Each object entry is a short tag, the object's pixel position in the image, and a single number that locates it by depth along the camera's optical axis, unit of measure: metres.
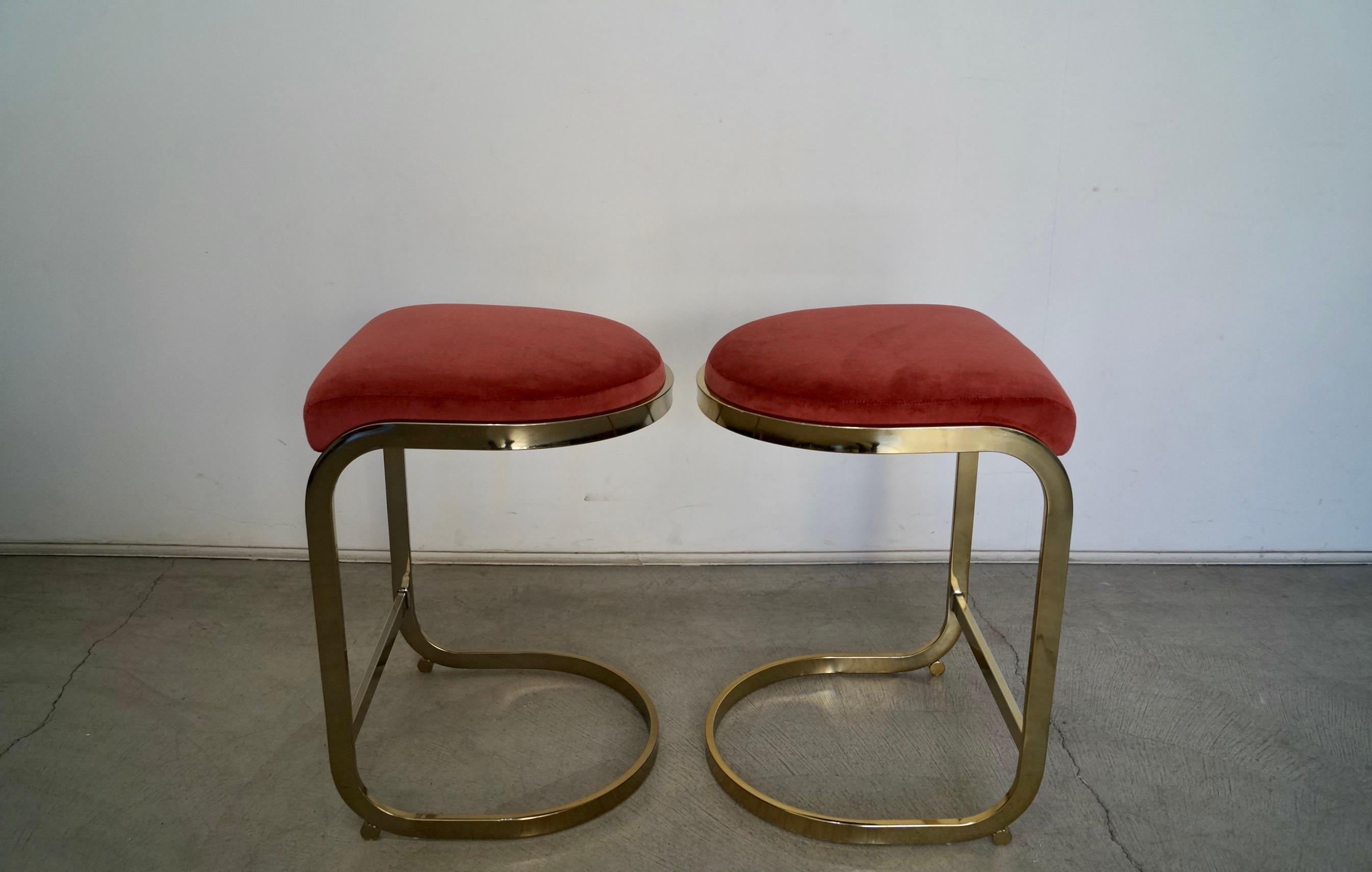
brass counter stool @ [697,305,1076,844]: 1.14
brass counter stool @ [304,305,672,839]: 1.14
